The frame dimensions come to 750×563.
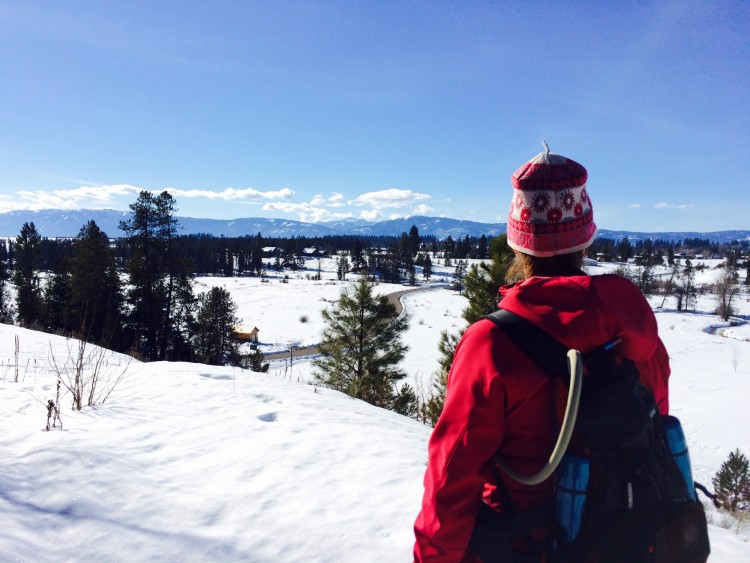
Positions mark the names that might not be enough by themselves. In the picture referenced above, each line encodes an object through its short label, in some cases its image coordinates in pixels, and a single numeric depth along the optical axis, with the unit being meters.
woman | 1.21
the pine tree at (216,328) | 25.27
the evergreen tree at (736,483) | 8.04
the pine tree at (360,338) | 17.34
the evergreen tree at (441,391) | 9.56
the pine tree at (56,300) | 26.02
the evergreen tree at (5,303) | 29.65
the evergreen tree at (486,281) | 12.88
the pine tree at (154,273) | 21.83
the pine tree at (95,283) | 23.23
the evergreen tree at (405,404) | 11.58
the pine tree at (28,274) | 29.16
